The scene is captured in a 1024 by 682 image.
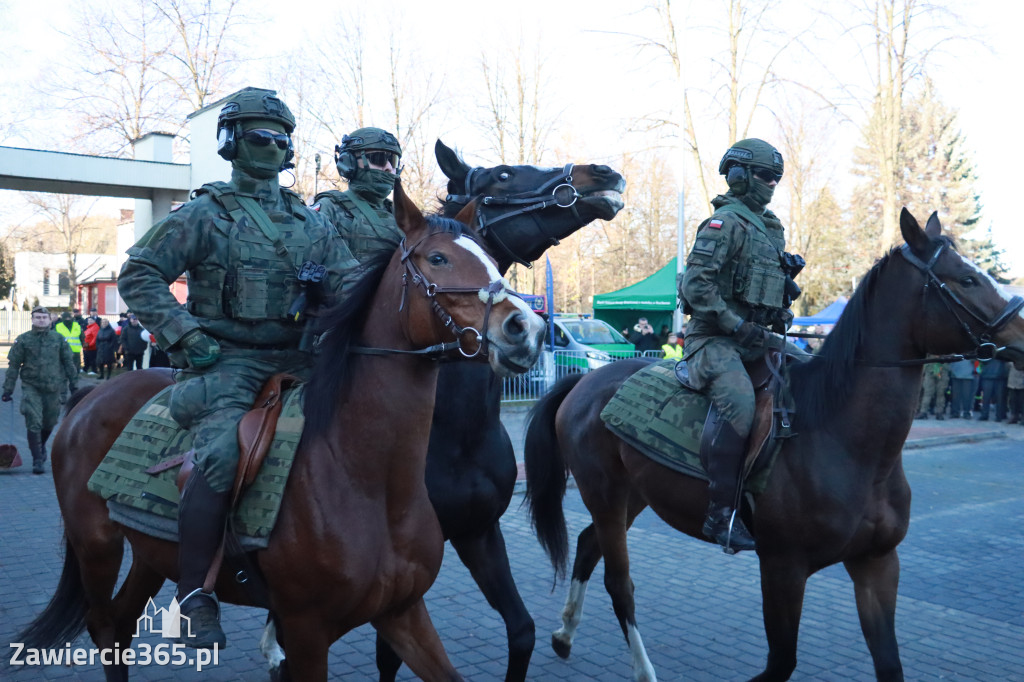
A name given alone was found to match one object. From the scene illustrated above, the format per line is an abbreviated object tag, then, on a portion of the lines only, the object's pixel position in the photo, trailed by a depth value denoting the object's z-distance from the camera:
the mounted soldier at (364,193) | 4.85
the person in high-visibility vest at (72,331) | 20.89
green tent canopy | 24.50
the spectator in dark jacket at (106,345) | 22.80
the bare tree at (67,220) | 44.53
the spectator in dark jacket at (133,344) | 21.39
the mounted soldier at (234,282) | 3.33
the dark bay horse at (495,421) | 4.14
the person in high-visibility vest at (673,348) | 16.55
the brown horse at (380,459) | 3.03
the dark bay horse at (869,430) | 4.13
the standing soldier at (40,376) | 11.25
